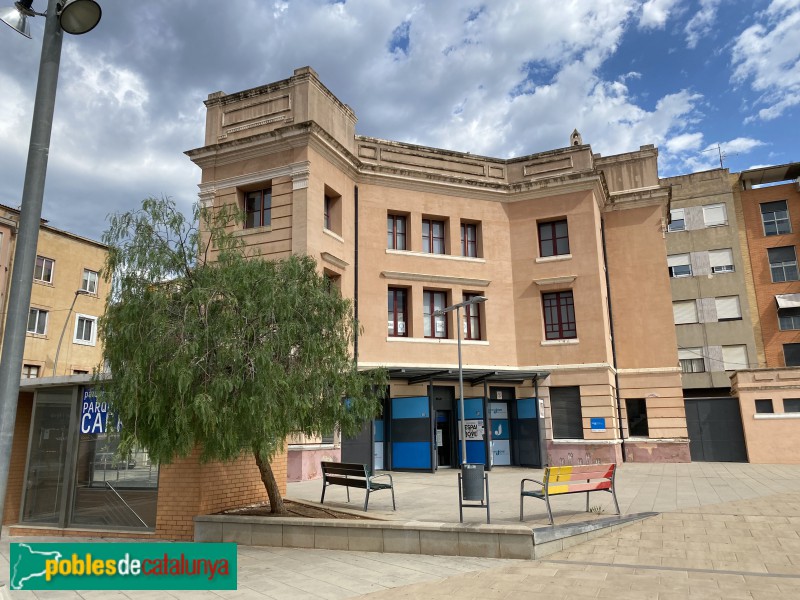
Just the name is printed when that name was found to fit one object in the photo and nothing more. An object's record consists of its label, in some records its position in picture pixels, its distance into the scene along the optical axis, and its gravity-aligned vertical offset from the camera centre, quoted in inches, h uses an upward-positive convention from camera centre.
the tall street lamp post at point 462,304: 669.0 +151.9
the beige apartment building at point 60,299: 1295.5 +315.4
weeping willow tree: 367.2 +54.4
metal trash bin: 396.5 -30.9
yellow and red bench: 385.7 -30.6
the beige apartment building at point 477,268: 842.8 +249.6
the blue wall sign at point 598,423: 904.3 +13.7
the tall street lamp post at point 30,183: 199.2 +88.3
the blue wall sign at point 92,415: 456.7 +18.4
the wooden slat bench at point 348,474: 439.8 -29.0
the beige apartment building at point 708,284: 1562.5 +376.8
